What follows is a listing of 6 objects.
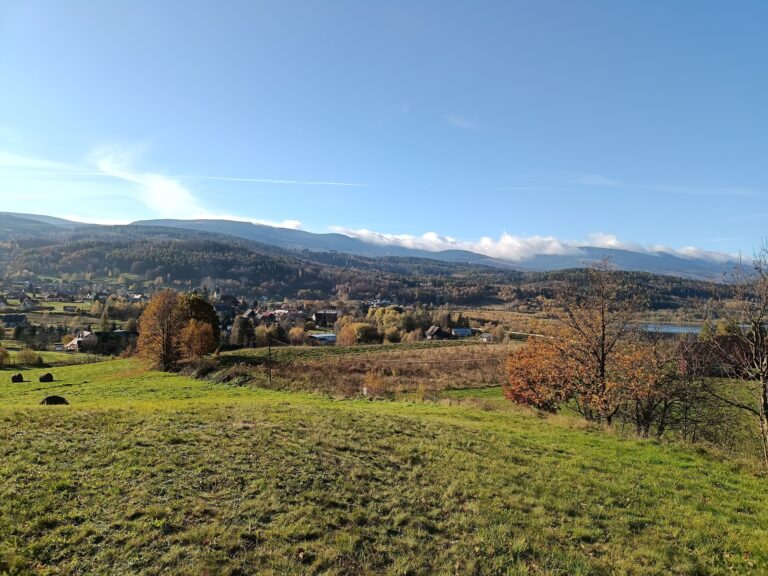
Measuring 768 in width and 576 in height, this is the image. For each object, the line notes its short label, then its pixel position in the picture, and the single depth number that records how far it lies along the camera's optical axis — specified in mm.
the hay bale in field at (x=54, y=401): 21691
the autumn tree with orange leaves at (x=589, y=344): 22609
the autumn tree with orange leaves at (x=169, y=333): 43625
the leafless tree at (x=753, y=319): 15391
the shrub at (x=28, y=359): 60294
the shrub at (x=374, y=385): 32469
